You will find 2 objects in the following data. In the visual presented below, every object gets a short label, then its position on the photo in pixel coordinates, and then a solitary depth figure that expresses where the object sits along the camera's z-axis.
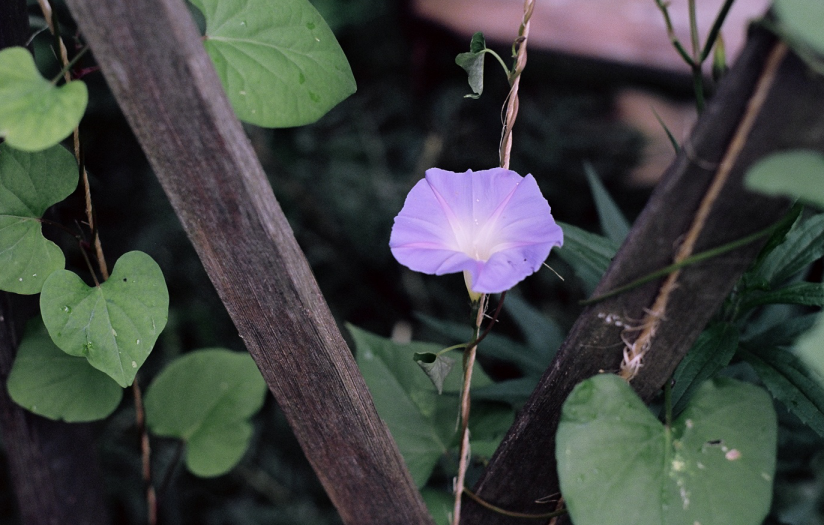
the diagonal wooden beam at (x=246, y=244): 0.44
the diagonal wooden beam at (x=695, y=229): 0.42
